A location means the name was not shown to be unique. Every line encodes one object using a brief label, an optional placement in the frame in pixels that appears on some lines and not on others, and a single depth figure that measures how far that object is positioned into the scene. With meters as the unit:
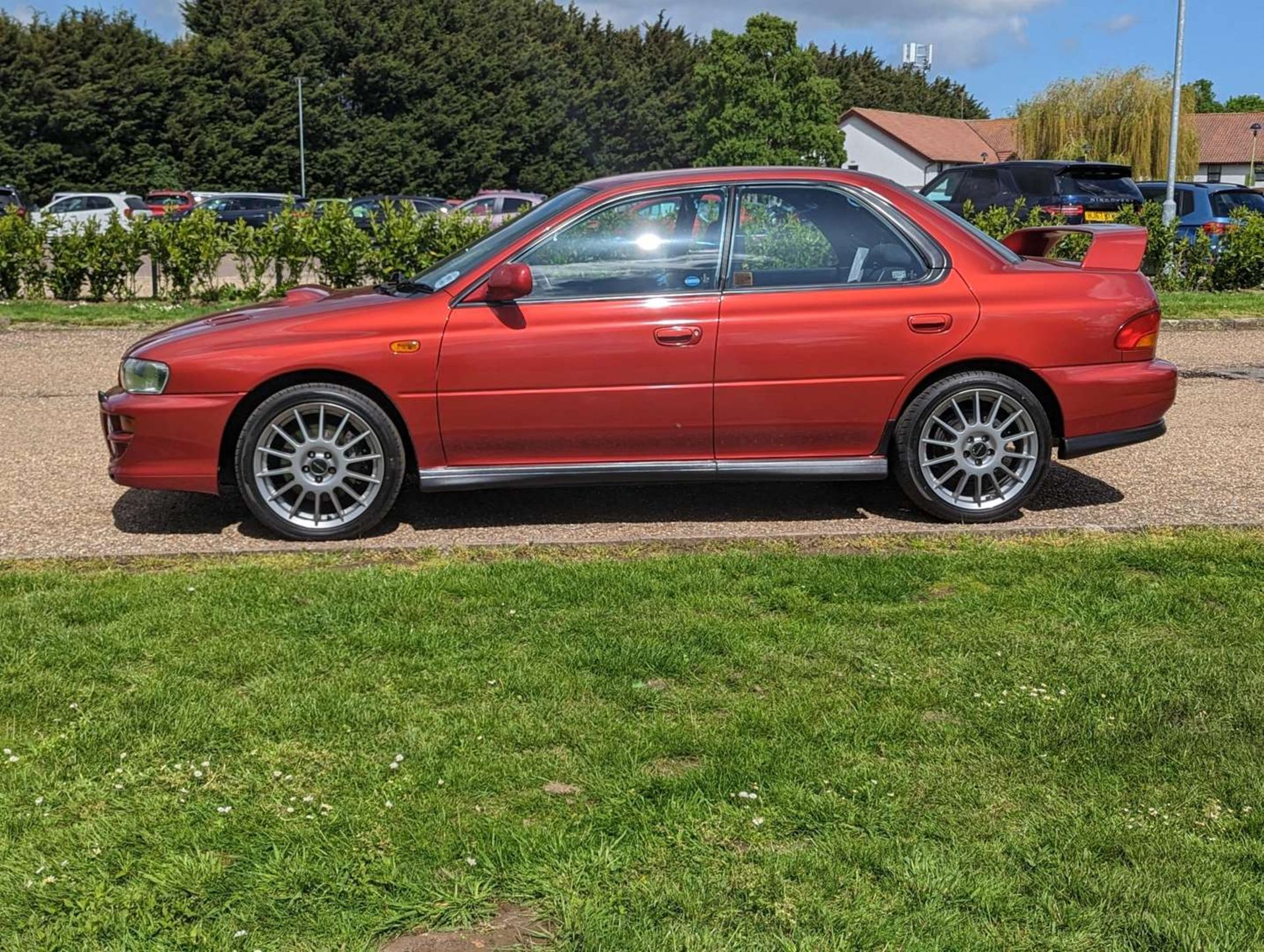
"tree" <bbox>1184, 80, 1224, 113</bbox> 143.38
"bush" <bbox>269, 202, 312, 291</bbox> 15.55
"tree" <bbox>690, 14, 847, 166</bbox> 60.16
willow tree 54.41
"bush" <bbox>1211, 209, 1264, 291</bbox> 17.67
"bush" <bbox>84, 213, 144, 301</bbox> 15.98
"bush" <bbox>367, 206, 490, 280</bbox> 15.23
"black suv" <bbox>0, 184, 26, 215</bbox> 34.16
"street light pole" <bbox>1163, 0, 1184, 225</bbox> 25.11
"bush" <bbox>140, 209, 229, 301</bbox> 15.86
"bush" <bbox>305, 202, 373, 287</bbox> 15.34
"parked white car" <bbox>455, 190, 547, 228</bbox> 35.22
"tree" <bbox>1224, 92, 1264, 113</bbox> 141.50
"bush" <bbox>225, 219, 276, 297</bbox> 15.69
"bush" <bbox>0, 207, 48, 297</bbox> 15.79
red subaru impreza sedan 6.11
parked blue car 21.81
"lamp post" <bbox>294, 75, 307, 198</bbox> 61.59
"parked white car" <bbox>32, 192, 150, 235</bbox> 37.91
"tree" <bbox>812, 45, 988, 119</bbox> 100.00
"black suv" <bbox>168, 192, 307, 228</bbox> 33.66
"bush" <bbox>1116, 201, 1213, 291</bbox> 17.58
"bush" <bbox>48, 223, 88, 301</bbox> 15.92
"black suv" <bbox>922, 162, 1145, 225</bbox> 18.75
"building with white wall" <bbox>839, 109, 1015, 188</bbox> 80.81
